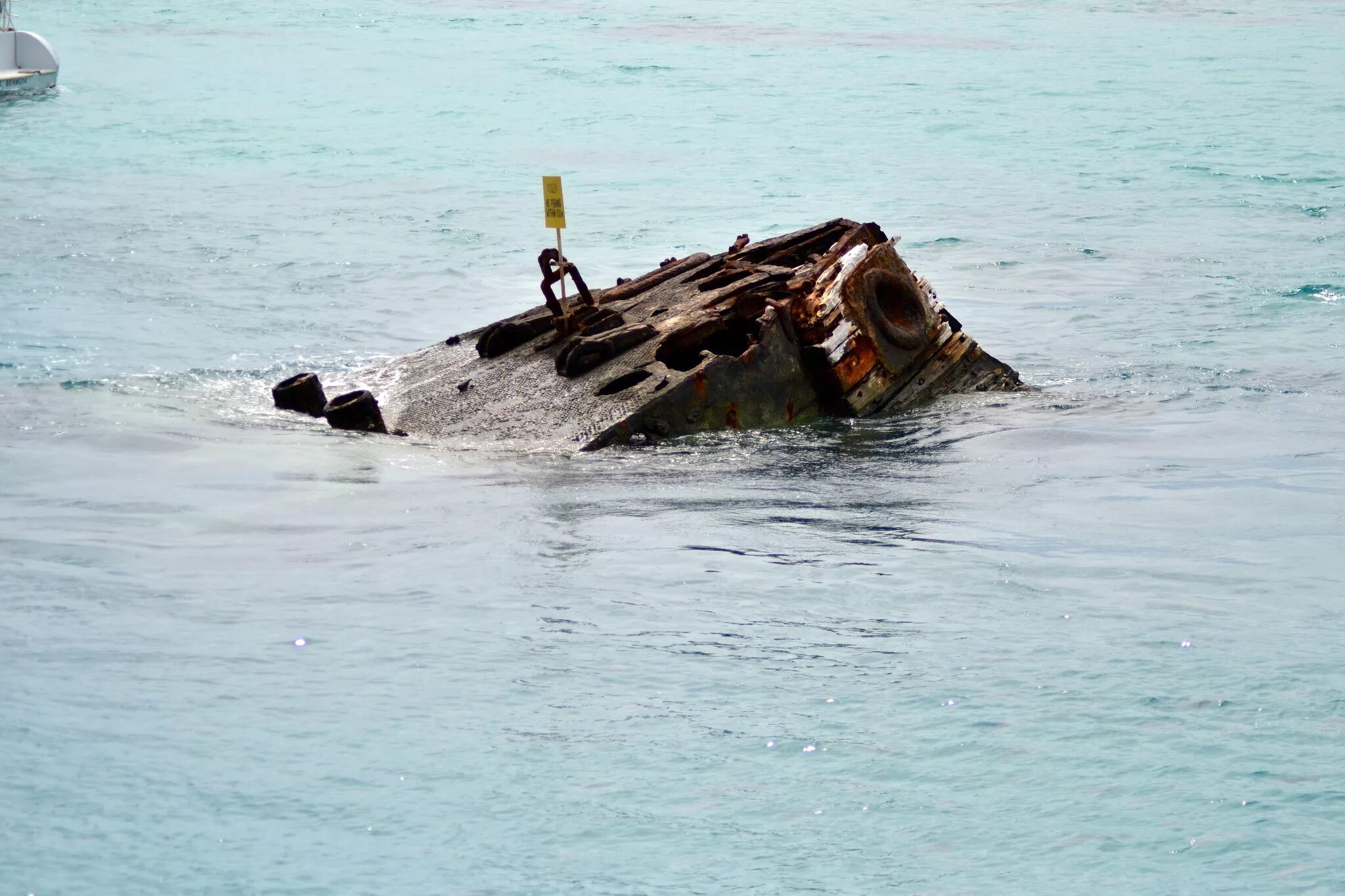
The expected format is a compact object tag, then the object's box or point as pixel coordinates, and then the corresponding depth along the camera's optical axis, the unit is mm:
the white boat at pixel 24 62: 69000
